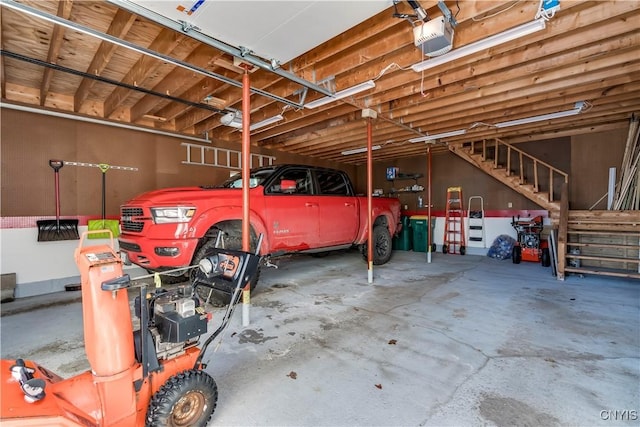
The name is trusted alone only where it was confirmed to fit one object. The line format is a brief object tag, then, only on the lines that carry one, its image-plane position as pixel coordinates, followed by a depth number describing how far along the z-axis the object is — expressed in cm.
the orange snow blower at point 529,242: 654
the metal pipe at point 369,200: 479
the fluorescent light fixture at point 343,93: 373
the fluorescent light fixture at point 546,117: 481
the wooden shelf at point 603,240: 479
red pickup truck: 319
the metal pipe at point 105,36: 211
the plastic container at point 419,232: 828
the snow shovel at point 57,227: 440
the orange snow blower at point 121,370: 112
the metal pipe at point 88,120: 424
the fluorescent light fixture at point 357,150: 779
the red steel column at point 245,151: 312
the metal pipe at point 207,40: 220
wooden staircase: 653
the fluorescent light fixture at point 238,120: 459
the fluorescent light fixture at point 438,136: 627
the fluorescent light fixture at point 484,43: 261
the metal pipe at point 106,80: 309
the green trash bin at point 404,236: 863
